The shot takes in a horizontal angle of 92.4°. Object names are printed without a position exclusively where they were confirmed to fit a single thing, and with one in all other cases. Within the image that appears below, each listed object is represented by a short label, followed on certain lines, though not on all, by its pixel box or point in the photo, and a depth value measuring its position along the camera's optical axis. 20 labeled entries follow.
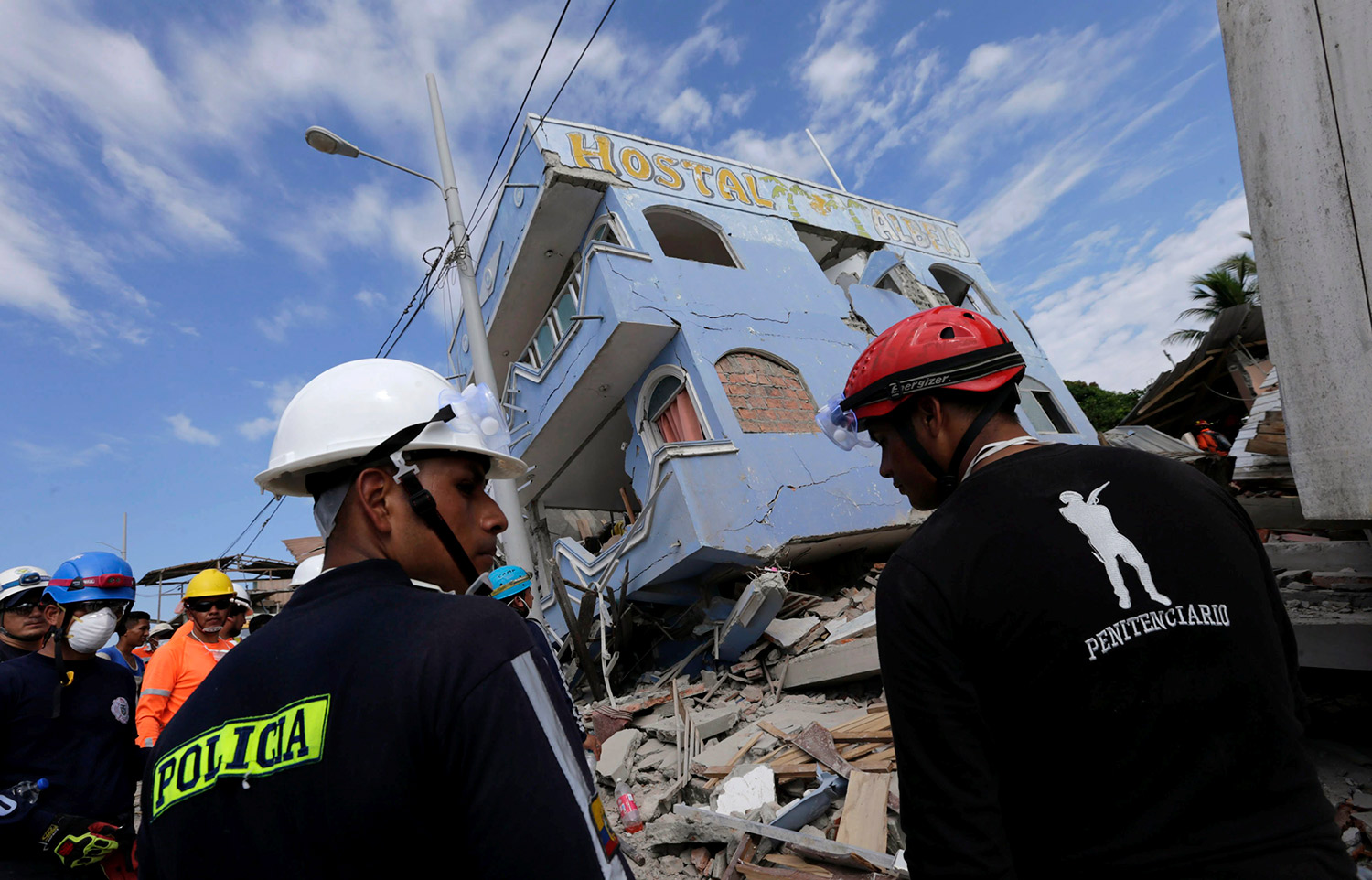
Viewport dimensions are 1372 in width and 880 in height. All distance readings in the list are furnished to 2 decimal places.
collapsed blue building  9.45
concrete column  2.55
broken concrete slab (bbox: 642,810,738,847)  4.82
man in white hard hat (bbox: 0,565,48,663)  3.82
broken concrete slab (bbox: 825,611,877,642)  7.86
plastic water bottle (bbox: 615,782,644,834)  5.38
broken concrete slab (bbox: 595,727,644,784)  6.74
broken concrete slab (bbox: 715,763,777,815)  5.29
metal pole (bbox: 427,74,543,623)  7.36
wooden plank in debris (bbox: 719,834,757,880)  4.43
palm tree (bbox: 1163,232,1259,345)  26.09
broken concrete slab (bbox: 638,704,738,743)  7.02
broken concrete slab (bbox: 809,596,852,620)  8.96
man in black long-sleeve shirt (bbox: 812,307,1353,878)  1.28
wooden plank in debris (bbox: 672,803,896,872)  3.90
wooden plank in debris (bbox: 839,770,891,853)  4.25
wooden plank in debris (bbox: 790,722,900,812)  5.30
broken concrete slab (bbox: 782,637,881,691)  6.94
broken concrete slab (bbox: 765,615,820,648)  8.45
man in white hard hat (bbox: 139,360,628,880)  1.00
